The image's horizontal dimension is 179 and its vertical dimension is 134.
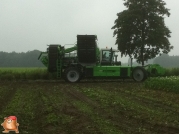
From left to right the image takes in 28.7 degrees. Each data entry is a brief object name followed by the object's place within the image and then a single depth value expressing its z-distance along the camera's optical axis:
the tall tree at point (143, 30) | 44.41
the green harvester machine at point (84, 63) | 26.25
